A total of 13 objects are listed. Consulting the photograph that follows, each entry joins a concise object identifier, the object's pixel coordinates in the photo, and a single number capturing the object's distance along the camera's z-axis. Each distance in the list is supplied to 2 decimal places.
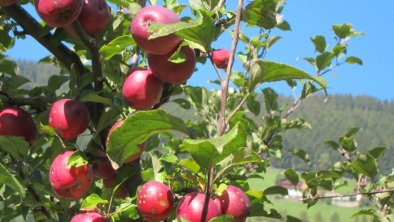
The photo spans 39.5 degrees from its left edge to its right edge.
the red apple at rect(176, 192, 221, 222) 1.58
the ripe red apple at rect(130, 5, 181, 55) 1.64
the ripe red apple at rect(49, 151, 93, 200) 1.95
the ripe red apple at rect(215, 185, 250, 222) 1.69
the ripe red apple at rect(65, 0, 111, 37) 1.99
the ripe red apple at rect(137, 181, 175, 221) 1.78
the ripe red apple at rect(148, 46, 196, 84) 1.71
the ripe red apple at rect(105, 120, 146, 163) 1.90
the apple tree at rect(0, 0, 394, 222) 1.58
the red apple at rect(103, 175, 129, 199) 2.22
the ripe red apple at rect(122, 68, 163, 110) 1.83
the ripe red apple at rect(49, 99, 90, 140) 1.96
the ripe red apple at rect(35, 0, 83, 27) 1.81
